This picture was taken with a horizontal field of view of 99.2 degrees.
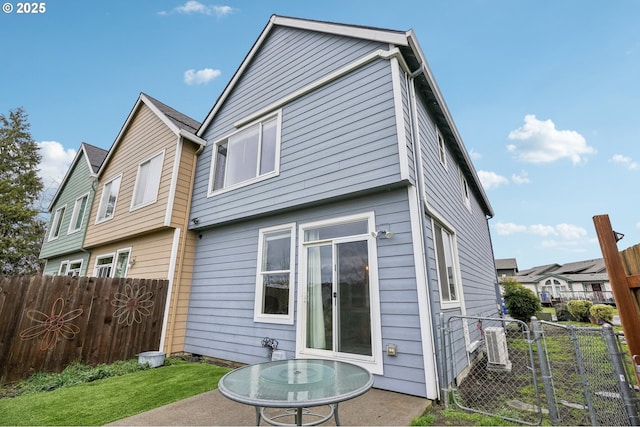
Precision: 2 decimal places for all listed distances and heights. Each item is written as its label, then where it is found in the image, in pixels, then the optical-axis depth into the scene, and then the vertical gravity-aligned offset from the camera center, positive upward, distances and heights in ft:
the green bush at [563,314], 53.18 -4.85
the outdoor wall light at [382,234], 13.44 +2.66
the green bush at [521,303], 41.17 -2.04
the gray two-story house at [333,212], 12.98 +4.66
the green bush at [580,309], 50.01 -3.61
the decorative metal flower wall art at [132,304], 19.81 -1.08
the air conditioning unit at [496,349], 16.48 -3.52
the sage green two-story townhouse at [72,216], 34.91 +10.15
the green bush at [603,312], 44.04 -3.66
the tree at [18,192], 52.39 +18.42
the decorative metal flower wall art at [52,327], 16.43 -2.28
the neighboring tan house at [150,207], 22.55 +7.61
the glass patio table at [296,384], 5.85 -2.34
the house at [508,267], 141.79 +11.17
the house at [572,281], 94.42 +3.13
